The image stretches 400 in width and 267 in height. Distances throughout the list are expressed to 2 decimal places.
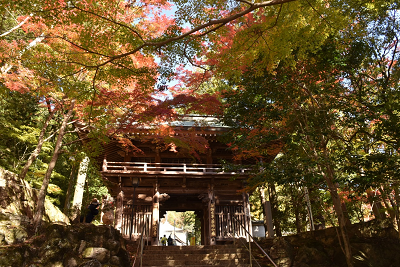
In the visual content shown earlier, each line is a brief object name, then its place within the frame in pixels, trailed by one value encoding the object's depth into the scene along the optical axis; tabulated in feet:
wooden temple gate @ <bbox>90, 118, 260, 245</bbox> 43.78
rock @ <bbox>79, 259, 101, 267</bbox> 24.94
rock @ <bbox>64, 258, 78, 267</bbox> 25.22
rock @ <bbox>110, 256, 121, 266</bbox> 27.61
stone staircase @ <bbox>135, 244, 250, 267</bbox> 29.58
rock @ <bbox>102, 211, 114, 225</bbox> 47.19
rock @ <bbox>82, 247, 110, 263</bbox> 26.81
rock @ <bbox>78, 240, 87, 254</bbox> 27.04
